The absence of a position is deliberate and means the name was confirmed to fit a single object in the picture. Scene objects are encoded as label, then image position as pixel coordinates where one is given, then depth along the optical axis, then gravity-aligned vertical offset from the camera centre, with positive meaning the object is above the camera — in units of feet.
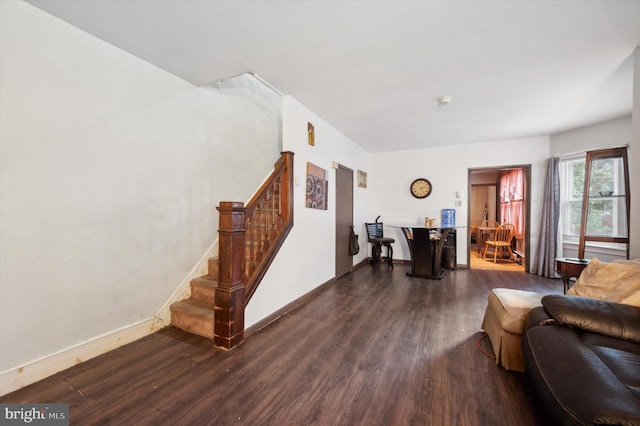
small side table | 8.71 -2.04
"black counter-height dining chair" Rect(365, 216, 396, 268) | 17.83 -2.40
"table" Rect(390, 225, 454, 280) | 15.02 -2.64
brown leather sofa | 3.07 -2.39
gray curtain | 14.60 -0.77
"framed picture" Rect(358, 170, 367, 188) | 18.16 +2.24
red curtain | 19.85 +0.89
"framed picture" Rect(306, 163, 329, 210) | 11.52 +1.05
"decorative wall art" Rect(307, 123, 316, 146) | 11.69 +3.55
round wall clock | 18.54 +1.60
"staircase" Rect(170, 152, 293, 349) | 7.23 -1.77
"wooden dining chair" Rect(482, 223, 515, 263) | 19.54 -2.22
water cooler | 17.35 -2.38
